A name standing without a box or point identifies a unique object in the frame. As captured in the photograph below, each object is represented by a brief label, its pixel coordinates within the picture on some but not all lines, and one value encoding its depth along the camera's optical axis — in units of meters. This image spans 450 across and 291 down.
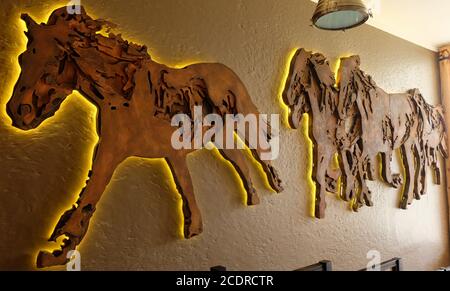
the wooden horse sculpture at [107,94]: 1.53
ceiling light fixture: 1.83
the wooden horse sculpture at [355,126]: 2.60
